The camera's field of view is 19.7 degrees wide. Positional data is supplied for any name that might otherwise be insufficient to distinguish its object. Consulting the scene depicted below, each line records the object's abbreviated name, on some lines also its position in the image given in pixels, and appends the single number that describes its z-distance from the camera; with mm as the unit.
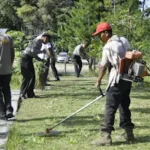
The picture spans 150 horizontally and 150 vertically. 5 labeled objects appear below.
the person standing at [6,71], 8250
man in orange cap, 6191
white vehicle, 38906
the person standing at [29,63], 10984
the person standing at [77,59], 19000
